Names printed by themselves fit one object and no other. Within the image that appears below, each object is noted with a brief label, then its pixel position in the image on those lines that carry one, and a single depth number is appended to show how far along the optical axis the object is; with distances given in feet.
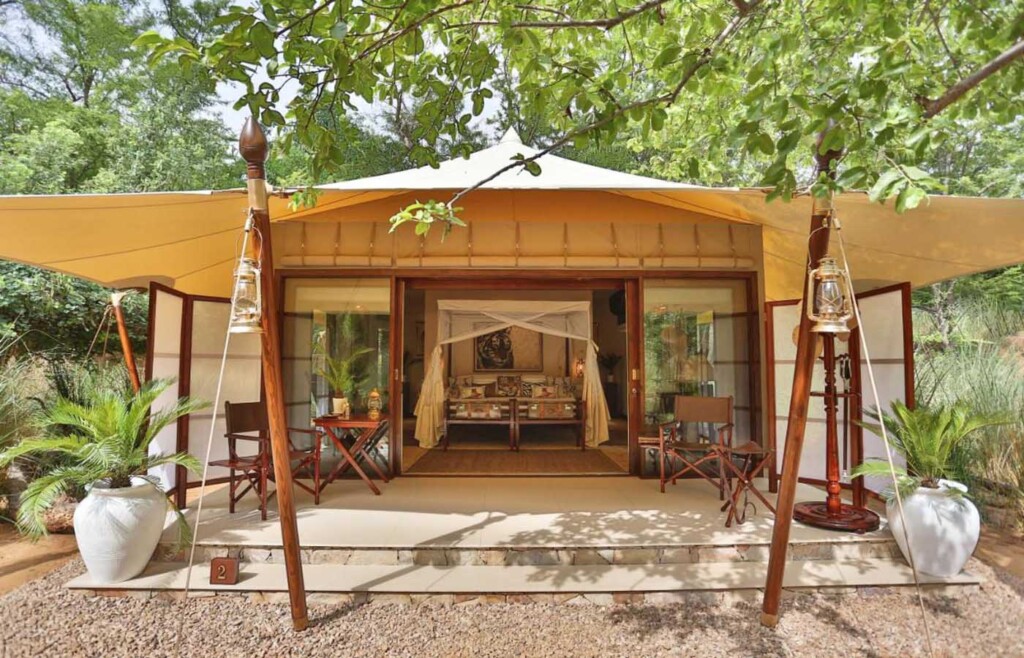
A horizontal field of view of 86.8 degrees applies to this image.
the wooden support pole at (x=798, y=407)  8.61
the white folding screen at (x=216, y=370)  16.11
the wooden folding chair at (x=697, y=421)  15.03
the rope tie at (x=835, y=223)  7.56
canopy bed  24.68
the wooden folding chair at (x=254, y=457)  13.35
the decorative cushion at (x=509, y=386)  28.94
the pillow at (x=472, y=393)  27.32
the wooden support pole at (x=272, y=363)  8.76
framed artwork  32.96
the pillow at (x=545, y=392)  27.25
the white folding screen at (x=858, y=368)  13.42
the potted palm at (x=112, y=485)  10.36
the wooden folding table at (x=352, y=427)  15.08
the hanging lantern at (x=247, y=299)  8.07
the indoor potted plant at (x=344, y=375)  18.07
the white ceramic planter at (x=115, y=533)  10.36
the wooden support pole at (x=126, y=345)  13.88
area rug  19.13
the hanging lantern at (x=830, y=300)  7.67
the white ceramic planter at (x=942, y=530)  10.62
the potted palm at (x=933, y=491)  10.65
